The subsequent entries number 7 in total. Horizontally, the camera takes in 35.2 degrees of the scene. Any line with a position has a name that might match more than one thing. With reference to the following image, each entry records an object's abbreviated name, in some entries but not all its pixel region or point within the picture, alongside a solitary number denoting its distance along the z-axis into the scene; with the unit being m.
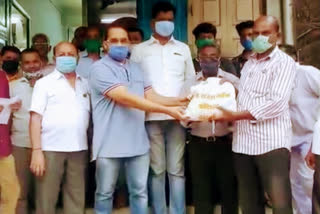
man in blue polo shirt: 3.76
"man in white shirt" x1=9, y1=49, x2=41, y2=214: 4.22
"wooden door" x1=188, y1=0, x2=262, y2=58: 6.20
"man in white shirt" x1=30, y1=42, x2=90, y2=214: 3.82
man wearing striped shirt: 3.48
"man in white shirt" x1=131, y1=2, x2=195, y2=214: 4.11
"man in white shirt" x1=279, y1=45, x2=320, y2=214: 4.16
